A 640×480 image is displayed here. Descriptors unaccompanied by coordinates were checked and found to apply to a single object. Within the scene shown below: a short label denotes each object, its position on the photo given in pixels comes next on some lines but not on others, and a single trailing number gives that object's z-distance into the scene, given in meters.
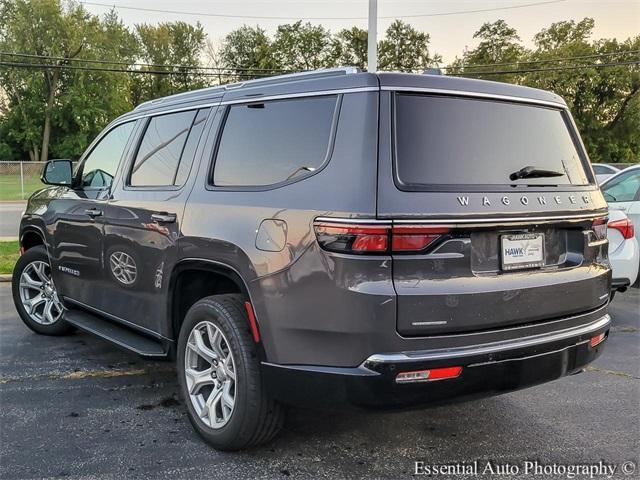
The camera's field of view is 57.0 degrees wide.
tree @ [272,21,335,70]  58.78
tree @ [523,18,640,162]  45.47
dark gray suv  2.55
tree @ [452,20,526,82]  52.50
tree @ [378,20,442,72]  59.53
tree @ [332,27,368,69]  57.78
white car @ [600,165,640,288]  5.98
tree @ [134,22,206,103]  63.41
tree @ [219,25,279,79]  62.44
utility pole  14.61
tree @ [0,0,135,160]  49.91
